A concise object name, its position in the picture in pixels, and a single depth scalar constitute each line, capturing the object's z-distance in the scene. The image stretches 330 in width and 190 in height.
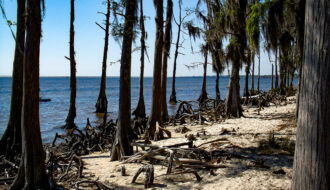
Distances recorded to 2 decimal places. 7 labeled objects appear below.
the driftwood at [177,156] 5.62
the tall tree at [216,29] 13.13
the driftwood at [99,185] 5.04
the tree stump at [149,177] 4.97
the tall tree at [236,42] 12.70
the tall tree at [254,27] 11.70
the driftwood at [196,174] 5.08
